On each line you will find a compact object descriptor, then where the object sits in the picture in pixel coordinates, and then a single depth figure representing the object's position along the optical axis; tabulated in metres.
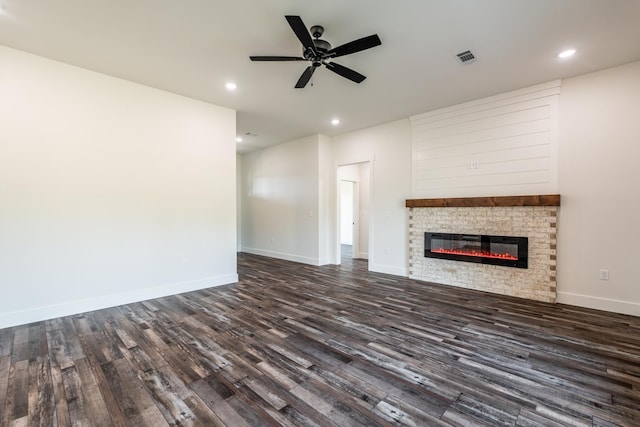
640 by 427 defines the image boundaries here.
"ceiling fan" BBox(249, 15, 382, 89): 2.44
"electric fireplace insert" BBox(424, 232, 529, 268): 4.16
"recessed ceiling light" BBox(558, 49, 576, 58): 3.15
